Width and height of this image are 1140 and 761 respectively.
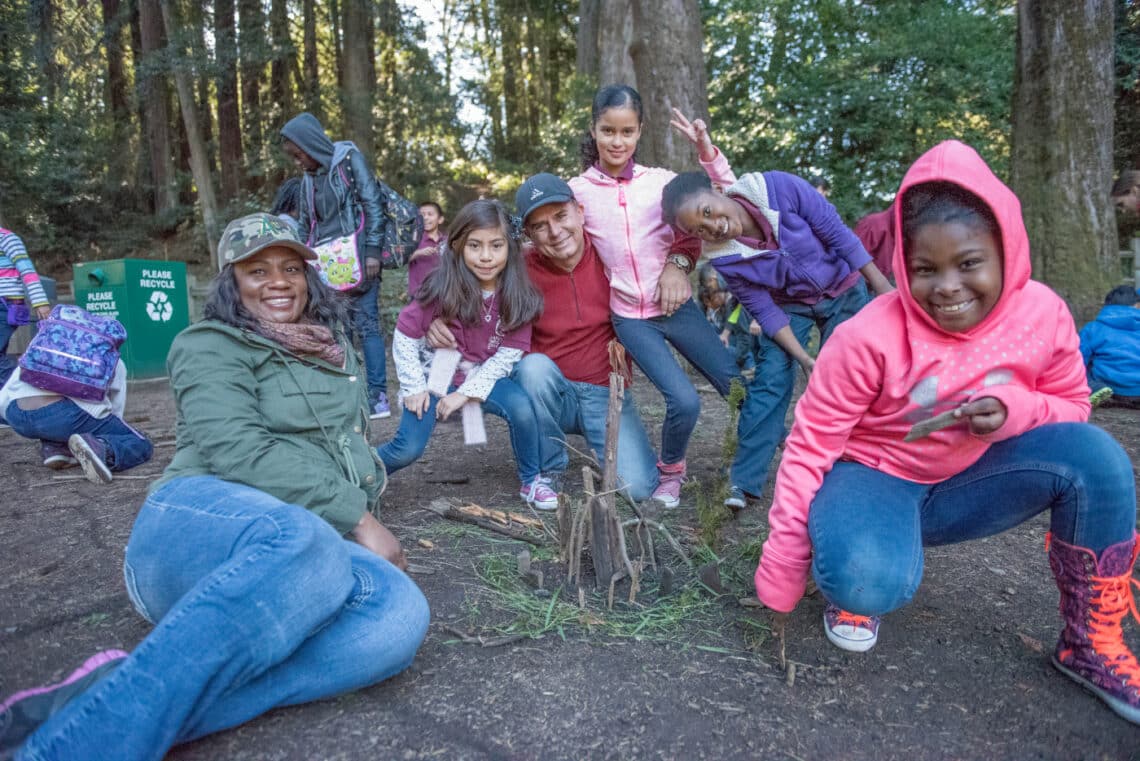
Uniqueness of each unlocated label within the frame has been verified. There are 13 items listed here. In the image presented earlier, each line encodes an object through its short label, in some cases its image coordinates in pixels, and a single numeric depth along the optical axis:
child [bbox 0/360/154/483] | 4.56
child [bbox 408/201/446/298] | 7.21
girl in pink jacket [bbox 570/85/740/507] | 3.70
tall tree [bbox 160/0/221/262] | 15.09
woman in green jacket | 1.60
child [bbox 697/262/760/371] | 7.58
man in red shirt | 3.66
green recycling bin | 8.45
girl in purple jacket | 3.47
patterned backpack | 4.47
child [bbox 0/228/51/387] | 6.20
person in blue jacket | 5.75
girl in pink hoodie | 2.00
